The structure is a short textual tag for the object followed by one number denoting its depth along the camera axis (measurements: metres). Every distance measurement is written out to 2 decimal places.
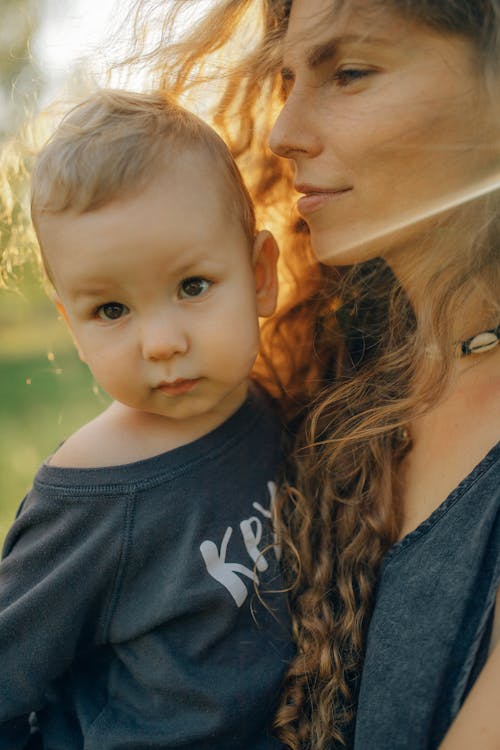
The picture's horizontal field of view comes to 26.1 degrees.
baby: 0.58
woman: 0.55
